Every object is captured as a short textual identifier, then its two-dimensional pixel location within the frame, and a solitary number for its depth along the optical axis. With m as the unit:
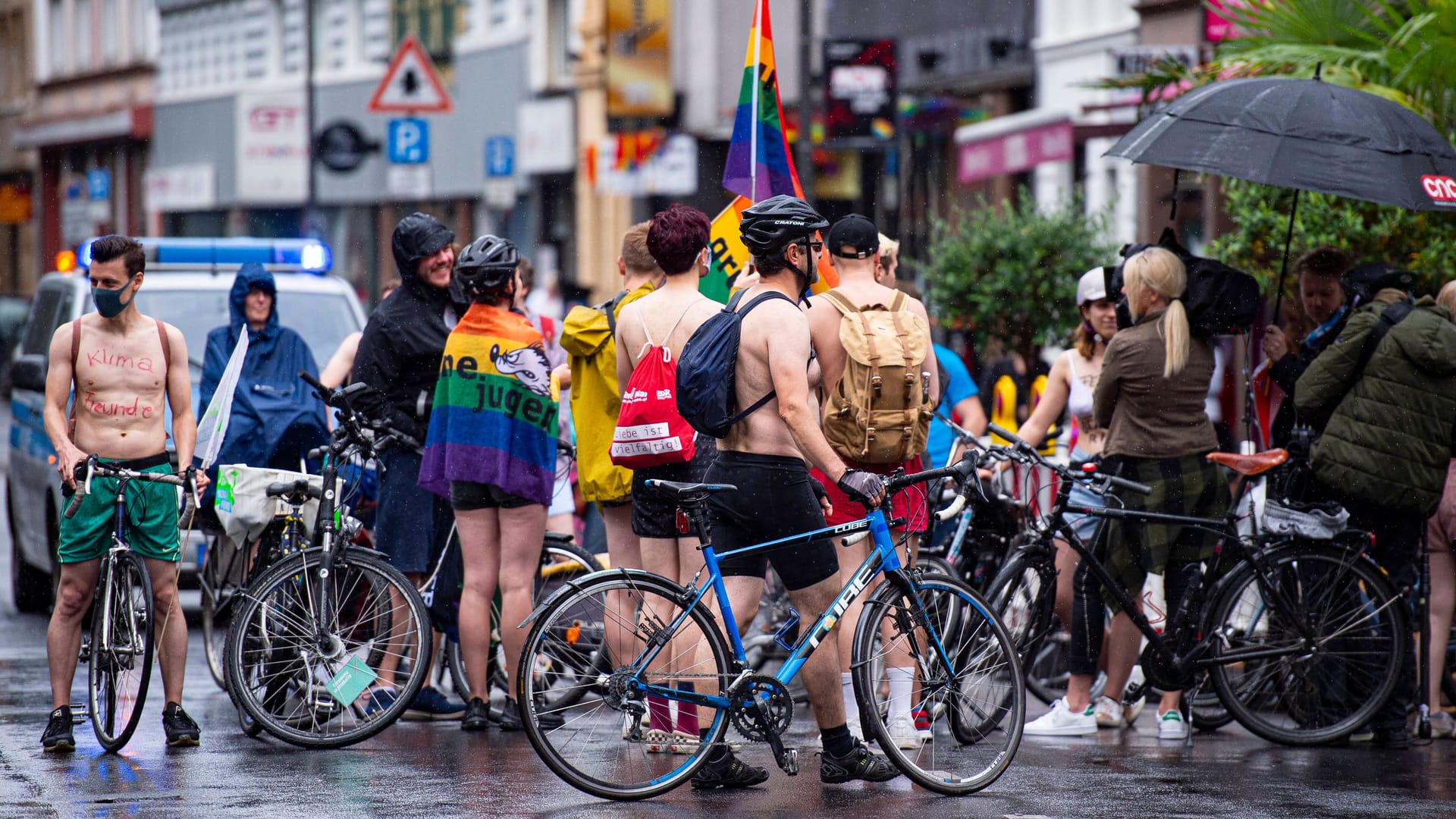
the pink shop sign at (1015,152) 41.19
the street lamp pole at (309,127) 51.24
